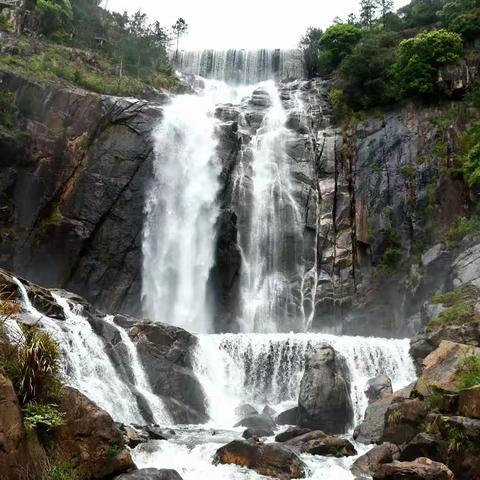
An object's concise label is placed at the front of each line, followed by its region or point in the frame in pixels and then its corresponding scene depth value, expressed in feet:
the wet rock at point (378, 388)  67.36
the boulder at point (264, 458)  43.50
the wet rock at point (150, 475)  35.14
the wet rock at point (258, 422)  63.67
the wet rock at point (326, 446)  50.38
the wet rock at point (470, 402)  42.04
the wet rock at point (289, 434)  55.83
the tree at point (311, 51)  175.73
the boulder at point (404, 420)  49.06
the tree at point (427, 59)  126.82
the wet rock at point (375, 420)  56.18
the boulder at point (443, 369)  48.75
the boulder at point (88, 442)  34.24
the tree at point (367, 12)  200.13
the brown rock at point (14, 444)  29.25
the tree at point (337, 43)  163.53
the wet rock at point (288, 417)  66.69
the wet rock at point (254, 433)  56.98
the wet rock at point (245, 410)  70.05
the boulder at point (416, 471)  37.24
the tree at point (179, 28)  219.82
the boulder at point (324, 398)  63.46
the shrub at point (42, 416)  32.01
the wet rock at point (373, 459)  44.60
